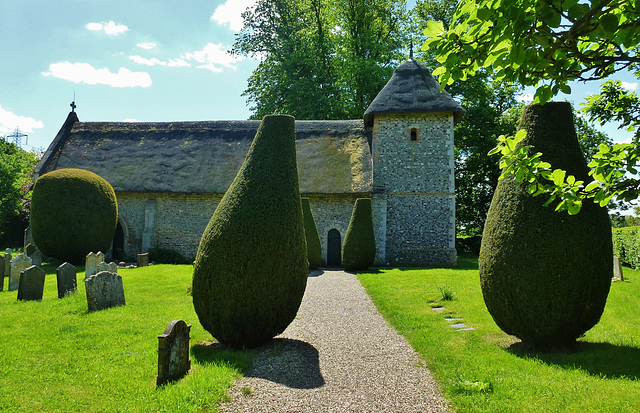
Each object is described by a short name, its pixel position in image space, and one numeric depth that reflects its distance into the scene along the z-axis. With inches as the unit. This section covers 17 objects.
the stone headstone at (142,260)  709.9
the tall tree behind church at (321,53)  1139.3
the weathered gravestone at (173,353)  187.2
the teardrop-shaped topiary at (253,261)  229.1
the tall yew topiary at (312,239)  665.6
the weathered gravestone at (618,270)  500.6
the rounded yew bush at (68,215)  667.4
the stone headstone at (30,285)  382.9
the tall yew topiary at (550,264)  219.3
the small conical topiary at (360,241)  658.2
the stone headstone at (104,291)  331.0
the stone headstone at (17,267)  464.1
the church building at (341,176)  779.4
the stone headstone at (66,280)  397.4
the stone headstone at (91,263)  495.2
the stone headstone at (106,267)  429.3
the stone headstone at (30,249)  641.9
